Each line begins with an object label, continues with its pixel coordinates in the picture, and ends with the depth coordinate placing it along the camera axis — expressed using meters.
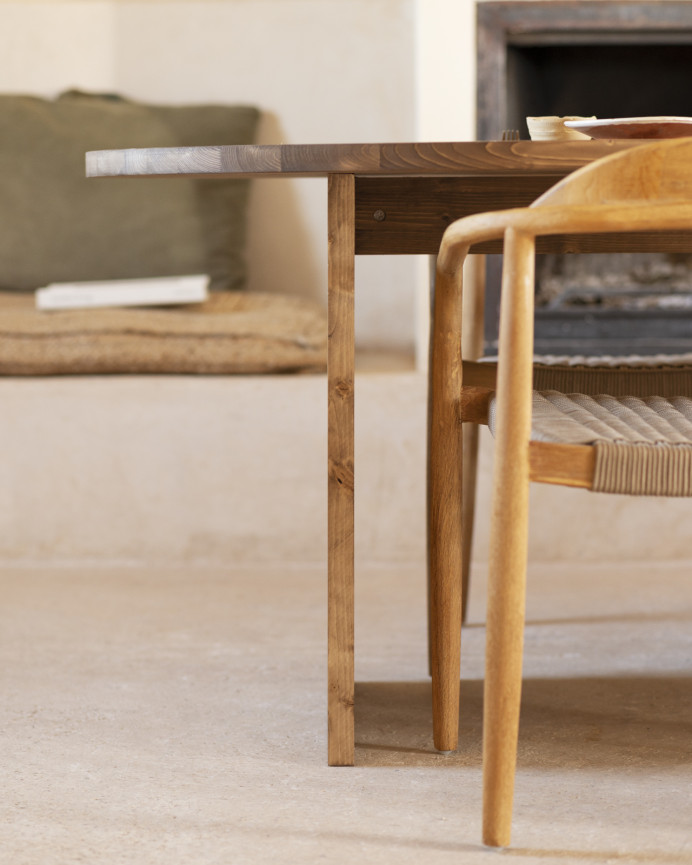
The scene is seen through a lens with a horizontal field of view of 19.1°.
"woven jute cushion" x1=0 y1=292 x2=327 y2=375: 3.94
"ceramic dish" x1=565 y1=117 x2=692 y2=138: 2.07
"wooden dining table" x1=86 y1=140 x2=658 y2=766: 1.99
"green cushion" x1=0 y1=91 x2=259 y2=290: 4.60
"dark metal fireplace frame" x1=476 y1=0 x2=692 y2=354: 4.15
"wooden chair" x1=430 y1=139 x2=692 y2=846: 1.66
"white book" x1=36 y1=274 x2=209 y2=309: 4.20
